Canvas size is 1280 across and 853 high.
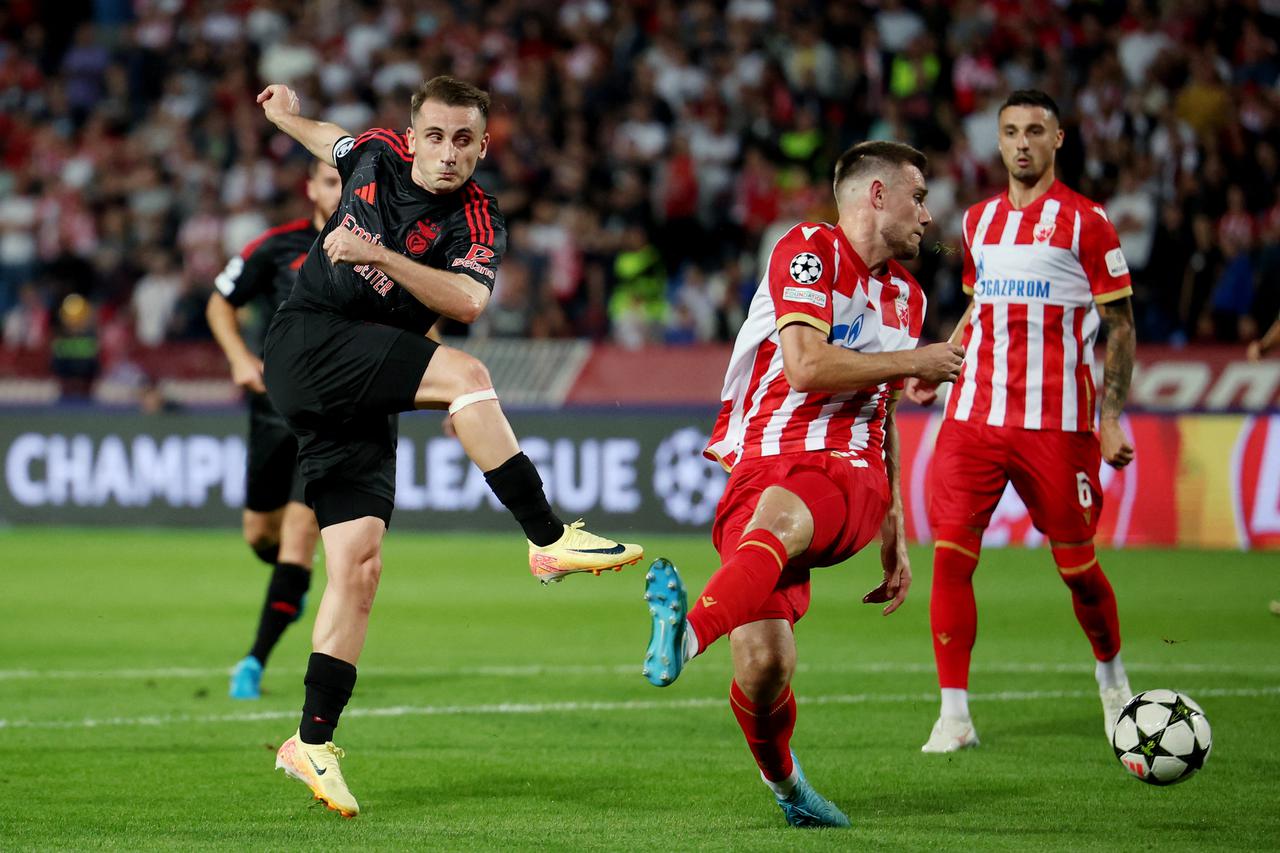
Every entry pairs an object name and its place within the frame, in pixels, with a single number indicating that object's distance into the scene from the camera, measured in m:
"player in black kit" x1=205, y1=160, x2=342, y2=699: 17.37
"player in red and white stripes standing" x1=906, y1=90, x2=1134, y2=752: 14.80
